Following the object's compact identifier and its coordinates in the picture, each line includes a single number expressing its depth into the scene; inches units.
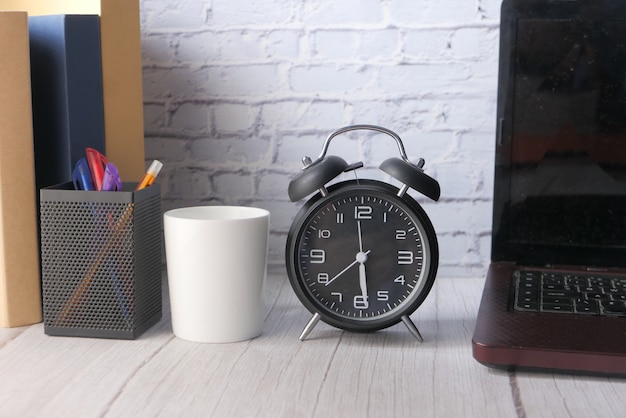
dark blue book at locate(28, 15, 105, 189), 35.3
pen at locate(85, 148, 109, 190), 34.5
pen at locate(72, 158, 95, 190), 34.2
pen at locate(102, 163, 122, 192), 33.9
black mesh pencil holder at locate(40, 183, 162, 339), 33.1
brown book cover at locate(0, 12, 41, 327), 33.5
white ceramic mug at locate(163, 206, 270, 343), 32.5
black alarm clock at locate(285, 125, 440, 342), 33.2
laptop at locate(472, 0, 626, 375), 36.7
